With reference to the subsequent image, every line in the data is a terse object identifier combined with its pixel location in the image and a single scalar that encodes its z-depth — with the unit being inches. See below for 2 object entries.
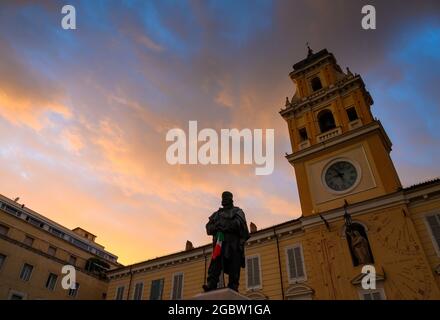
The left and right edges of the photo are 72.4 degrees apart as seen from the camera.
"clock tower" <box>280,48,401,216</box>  809.5
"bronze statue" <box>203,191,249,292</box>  294.5
